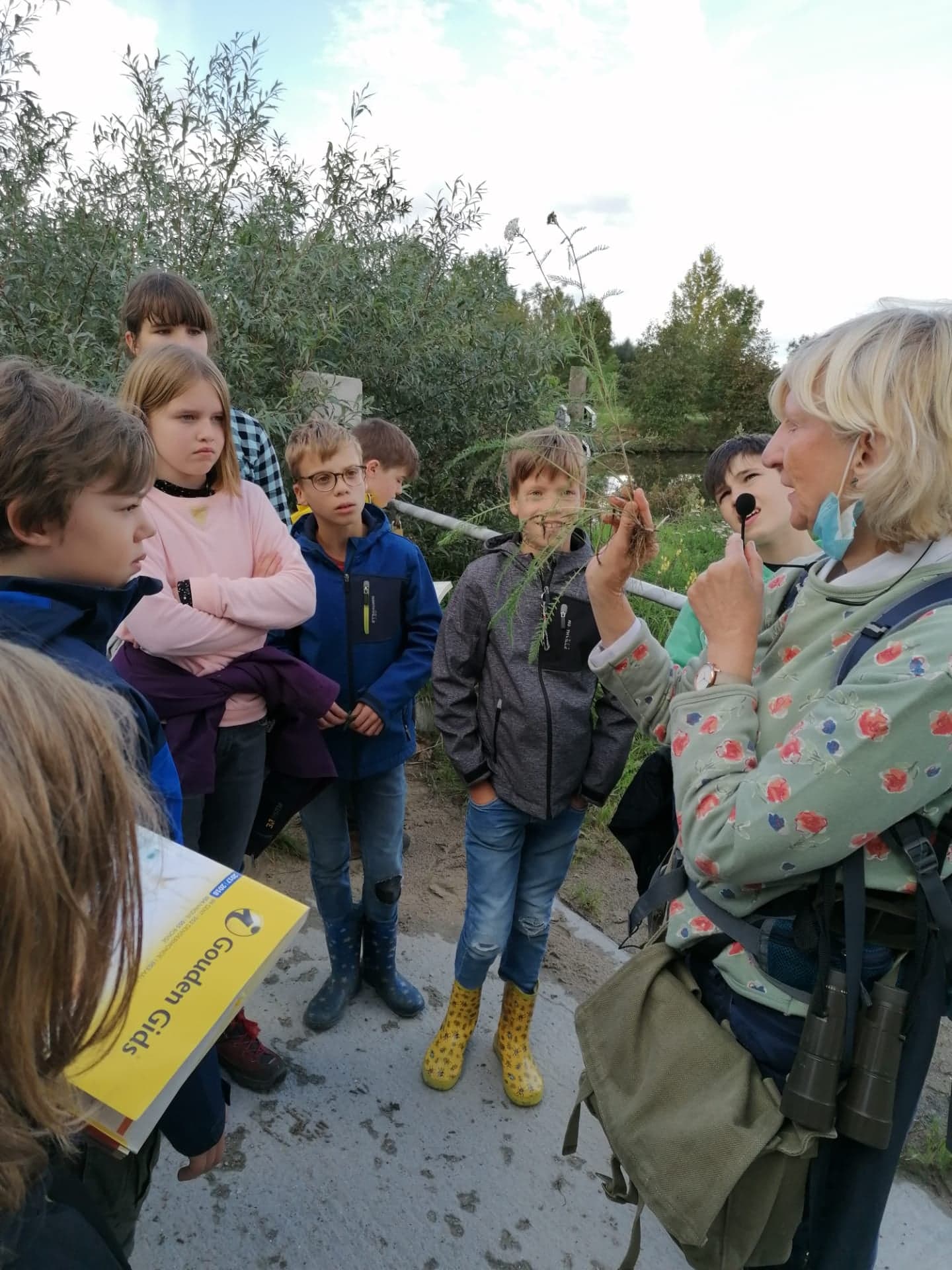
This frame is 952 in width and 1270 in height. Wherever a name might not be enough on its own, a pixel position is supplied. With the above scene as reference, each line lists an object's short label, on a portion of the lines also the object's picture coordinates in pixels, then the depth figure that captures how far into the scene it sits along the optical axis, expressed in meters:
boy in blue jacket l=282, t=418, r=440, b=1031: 2.41
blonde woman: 1.04
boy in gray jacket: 2.16
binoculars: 1.12
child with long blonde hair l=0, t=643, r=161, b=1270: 0.72
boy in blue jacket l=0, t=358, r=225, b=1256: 1.25
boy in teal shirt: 2.24
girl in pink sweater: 1.98
